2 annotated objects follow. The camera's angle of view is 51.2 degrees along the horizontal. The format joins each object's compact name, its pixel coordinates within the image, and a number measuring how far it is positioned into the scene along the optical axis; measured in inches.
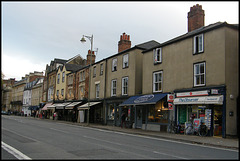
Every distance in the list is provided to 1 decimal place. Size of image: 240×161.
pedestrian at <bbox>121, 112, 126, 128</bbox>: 1034.4
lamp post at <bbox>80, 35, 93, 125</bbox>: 1144.8
